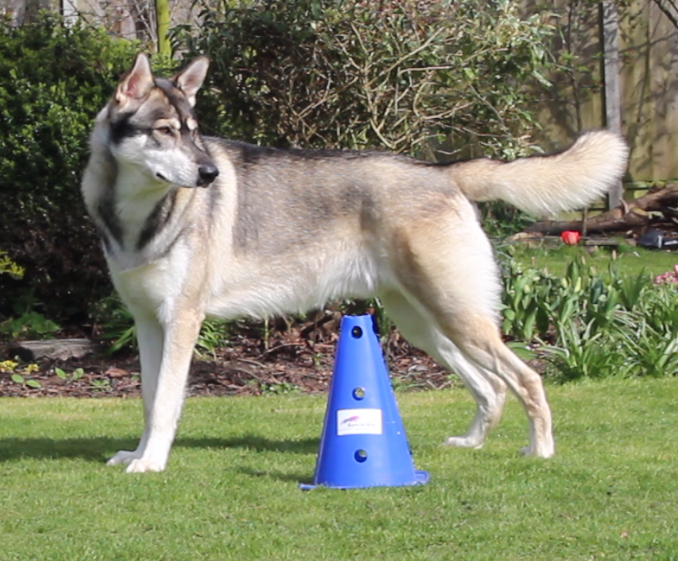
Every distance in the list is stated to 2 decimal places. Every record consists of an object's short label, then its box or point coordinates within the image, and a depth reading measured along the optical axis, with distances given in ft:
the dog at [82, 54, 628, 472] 32.67
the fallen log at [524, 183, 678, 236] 76.00
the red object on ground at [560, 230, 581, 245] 65.43
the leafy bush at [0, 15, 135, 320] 51.26
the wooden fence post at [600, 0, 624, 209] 78.02
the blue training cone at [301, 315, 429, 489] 29.28
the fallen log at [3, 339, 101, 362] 51.40
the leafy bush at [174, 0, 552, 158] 49.24
